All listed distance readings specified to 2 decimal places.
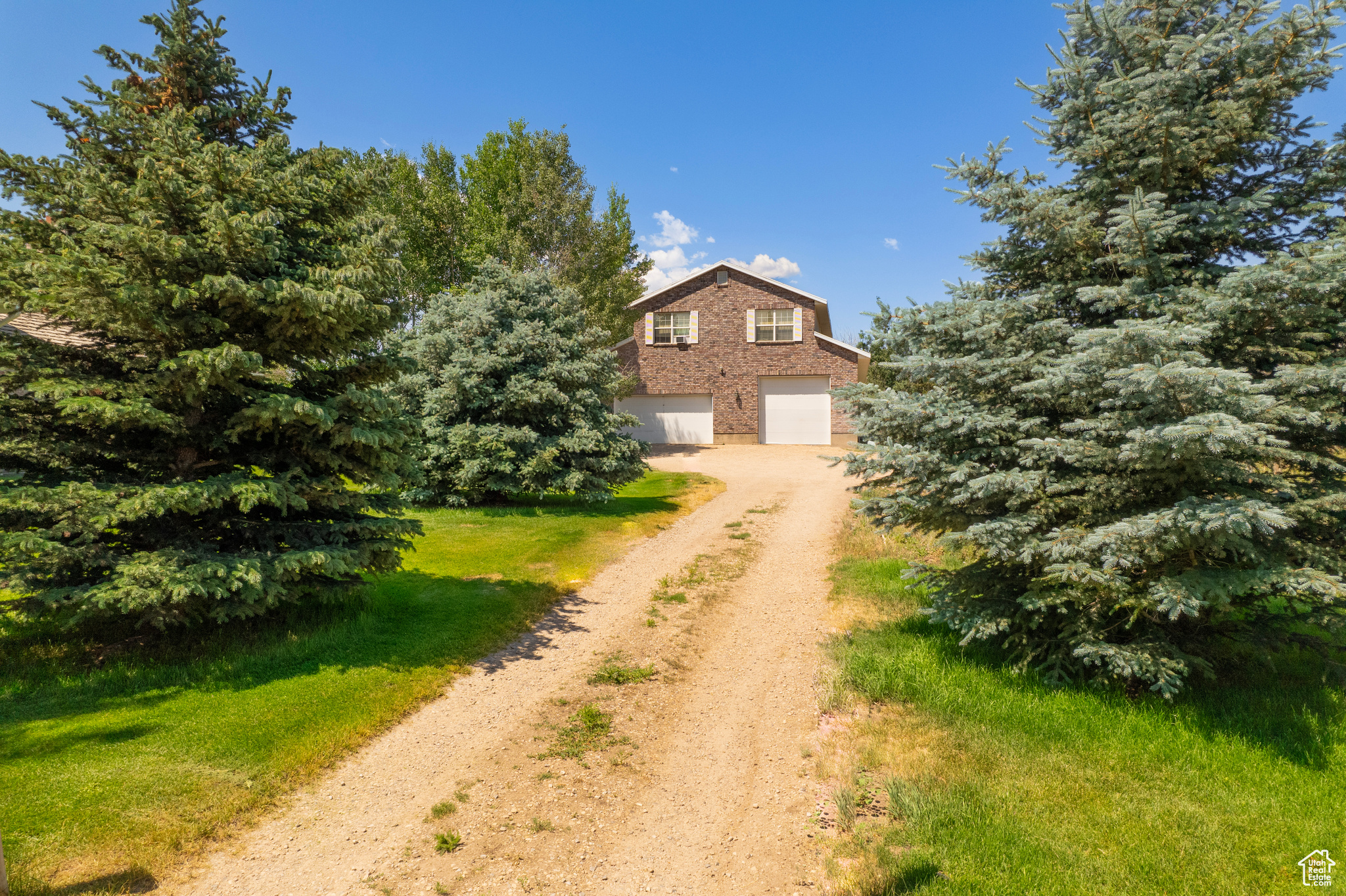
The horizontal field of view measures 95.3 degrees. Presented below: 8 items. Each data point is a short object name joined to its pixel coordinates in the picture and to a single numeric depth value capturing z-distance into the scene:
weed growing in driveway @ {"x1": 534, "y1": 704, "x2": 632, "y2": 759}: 5.42
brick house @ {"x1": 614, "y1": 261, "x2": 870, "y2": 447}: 28.59
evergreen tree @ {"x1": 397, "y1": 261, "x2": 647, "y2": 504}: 14.16
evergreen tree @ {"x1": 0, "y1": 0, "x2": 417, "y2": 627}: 5.64
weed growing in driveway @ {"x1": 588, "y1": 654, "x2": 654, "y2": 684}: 6.80
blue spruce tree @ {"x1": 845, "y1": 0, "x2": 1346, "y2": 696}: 4.67
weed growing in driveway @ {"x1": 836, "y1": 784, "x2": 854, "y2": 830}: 4.44
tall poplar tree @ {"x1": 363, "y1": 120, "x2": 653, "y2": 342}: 28.50
